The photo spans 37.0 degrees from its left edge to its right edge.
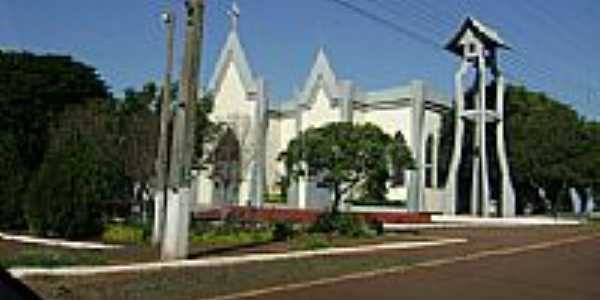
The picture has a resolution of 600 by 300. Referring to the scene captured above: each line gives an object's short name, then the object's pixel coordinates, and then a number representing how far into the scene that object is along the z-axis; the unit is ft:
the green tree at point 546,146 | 196.85
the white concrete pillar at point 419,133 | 192.13
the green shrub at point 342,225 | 91.15
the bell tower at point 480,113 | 181.78
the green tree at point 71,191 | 79.82
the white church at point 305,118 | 192.44
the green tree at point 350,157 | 102.32
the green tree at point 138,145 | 109.29
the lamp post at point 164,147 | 72.18
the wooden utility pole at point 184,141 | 57.82
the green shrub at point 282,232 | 84.28
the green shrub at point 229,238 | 77.30
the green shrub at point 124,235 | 78.43
